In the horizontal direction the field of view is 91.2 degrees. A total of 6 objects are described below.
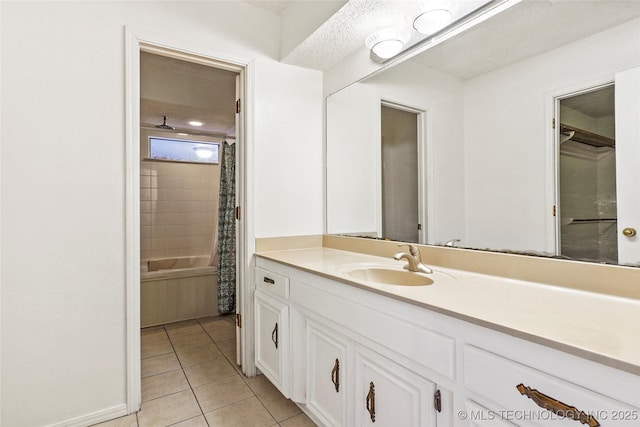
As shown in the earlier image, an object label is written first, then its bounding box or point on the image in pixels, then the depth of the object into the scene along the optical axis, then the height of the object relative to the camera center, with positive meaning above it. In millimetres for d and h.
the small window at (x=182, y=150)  4004 +864
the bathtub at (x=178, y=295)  2957 -789
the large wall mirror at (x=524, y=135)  1011 +328
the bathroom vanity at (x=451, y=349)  625 -359
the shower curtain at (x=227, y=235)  3223 -212
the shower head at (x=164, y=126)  3830 +1109
